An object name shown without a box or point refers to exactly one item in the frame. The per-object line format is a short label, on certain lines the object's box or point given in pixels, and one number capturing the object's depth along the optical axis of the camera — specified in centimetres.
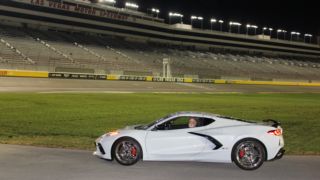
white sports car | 939
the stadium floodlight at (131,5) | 9712
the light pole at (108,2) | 8971
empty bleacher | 6059
